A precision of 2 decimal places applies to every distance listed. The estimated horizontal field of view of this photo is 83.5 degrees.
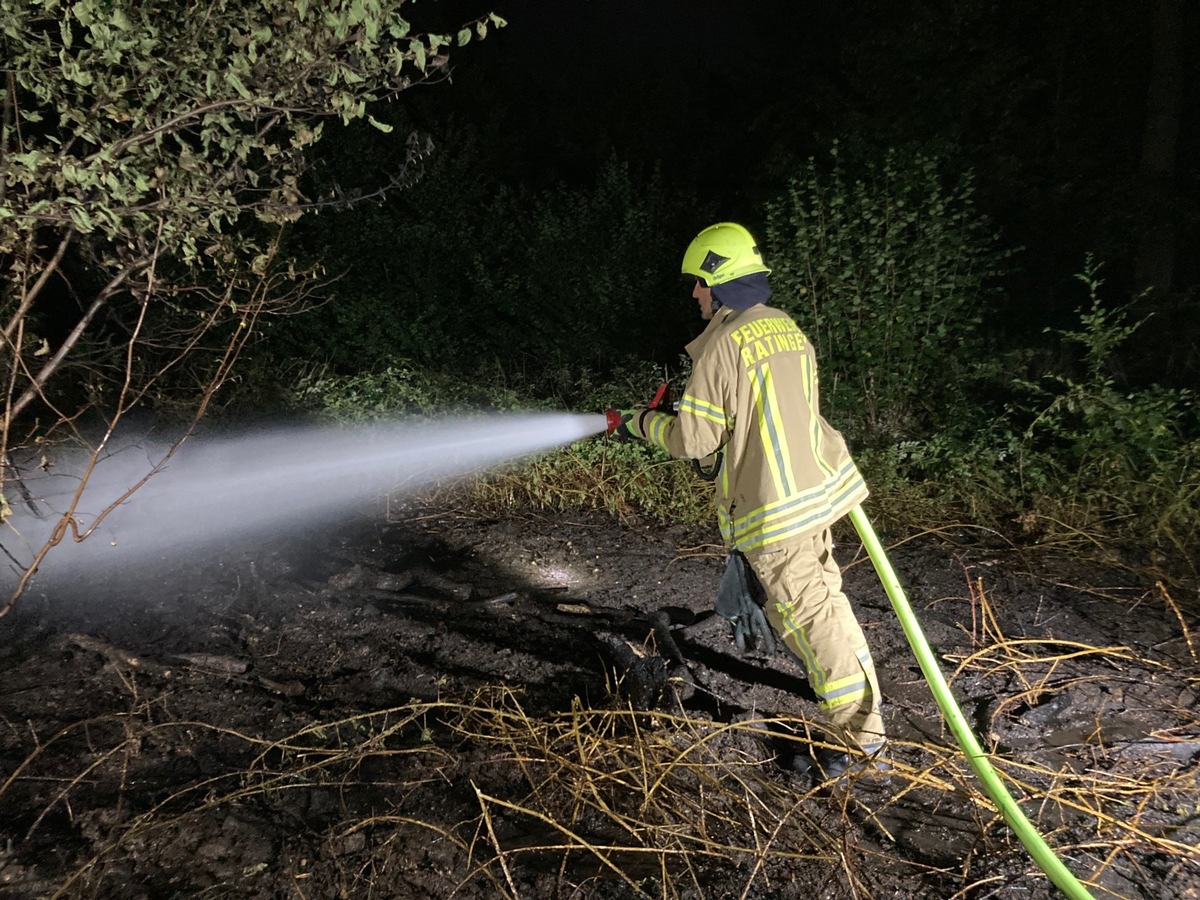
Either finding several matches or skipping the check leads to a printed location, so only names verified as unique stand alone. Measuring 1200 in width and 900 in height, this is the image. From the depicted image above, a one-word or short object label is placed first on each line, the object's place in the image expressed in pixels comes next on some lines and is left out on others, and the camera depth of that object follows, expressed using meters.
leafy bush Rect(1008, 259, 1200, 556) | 4.01
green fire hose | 1.83
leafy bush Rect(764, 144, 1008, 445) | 5.30
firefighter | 2.46
